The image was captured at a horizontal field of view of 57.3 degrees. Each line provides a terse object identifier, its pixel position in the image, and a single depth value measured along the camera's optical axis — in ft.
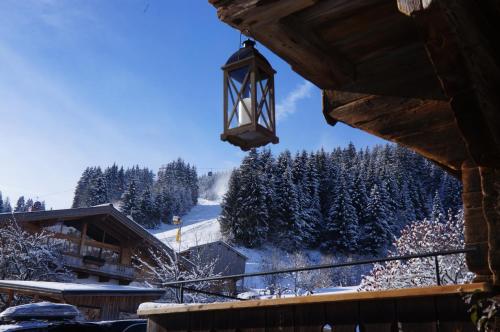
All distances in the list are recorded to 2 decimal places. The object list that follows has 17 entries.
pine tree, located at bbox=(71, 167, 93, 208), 331.28
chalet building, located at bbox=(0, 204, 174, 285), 71.72
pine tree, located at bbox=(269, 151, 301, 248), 187.21
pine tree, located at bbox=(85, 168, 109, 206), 290.35
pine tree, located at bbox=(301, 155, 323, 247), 193.37
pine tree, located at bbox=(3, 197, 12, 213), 345.29
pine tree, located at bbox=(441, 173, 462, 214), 209.83
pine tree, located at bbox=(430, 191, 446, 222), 193.92
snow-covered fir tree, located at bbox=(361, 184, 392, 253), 189.47
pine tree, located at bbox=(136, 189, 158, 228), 246.88
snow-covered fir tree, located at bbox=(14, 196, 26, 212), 387.63
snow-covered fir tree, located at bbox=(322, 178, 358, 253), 189.26
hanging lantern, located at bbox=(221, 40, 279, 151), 13.37
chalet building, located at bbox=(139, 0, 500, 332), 6.02
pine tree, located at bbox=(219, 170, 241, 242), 186.01
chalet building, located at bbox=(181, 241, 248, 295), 103.80
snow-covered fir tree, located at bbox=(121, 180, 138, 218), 245.65
